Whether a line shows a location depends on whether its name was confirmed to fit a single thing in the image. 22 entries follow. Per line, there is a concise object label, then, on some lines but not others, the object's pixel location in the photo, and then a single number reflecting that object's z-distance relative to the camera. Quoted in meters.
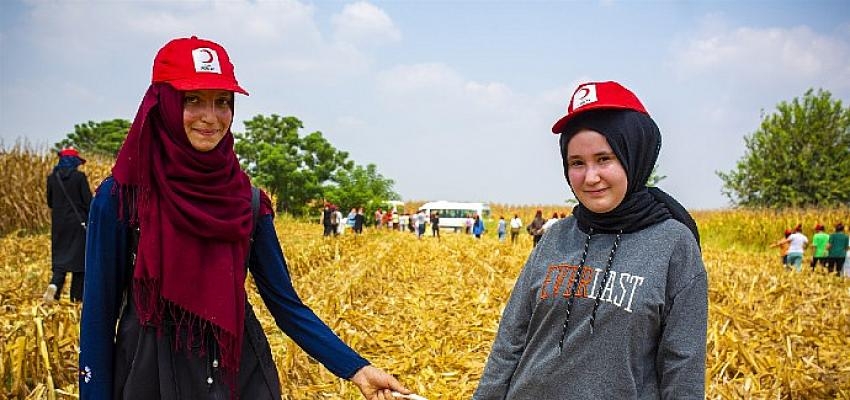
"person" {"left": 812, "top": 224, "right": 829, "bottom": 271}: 16.27
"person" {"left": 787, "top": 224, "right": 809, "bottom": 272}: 15.94
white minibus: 53.31
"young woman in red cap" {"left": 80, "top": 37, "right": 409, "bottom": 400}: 1.99
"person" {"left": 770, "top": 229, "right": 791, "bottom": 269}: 16.67
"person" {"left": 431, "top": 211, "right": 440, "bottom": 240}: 30.75
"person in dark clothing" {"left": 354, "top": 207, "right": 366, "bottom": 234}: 26.92
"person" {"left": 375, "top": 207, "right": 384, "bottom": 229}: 36.91
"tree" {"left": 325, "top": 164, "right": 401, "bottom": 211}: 51.62
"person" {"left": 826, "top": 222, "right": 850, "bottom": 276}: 15.59
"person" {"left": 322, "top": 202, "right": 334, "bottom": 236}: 21.94
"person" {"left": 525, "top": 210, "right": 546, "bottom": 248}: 19.77
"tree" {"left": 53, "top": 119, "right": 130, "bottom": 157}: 73.81
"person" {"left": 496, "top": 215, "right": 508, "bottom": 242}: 27.91
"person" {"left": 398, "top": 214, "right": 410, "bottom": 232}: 40.80
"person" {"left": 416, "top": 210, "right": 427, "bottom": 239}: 29.08
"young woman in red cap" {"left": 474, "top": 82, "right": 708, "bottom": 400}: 2.04
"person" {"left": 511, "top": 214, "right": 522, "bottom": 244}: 25.11
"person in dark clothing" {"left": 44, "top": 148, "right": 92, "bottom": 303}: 7.56
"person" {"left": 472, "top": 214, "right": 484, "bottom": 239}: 28.81
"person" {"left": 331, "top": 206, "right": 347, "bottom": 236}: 22.48
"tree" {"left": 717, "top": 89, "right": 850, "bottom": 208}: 44.34
